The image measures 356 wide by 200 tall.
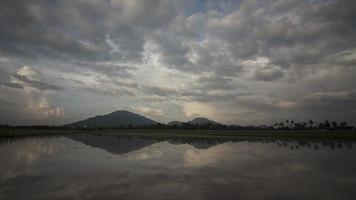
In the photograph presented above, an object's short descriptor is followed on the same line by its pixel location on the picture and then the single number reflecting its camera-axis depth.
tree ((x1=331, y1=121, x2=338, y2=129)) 156.25
